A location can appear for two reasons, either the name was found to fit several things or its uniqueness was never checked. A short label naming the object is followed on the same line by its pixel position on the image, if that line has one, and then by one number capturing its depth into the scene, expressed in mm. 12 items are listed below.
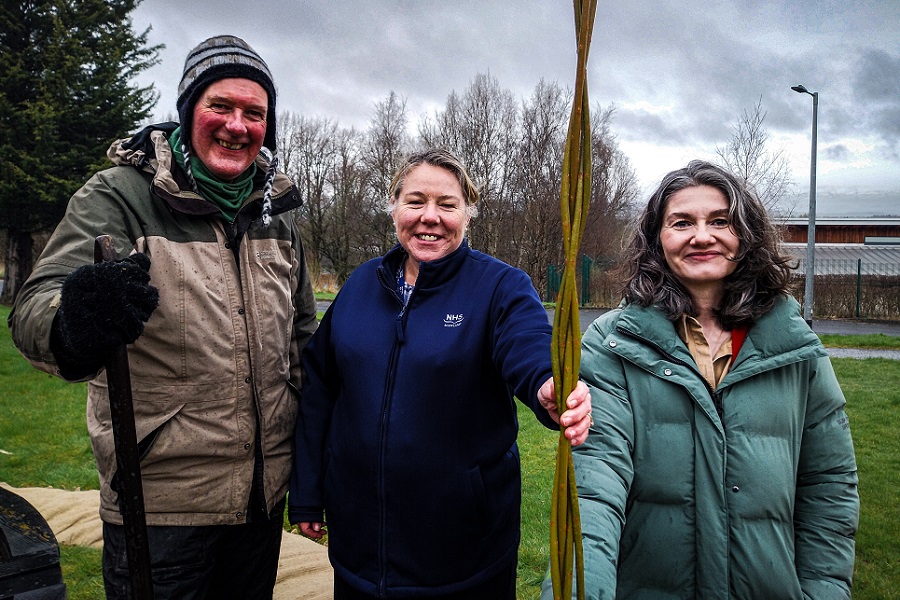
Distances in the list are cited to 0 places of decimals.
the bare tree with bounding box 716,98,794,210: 16797
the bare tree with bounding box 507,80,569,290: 24375
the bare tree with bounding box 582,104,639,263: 25719
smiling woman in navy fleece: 2041
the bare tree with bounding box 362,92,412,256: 28031
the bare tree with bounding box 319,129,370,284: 31125
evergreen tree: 15641
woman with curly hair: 1707
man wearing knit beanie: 2047
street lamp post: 14609
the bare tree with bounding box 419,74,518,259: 25438
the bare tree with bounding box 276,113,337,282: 33500
